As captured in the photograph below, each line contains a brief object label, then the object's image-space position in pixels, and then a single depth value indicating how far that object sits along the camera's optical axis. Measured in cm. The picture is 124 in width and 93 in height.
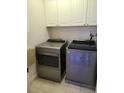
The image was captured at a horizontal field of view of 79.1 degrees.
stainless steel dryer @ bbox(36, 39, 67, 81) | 166
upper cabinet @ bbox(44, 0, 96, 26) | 165
